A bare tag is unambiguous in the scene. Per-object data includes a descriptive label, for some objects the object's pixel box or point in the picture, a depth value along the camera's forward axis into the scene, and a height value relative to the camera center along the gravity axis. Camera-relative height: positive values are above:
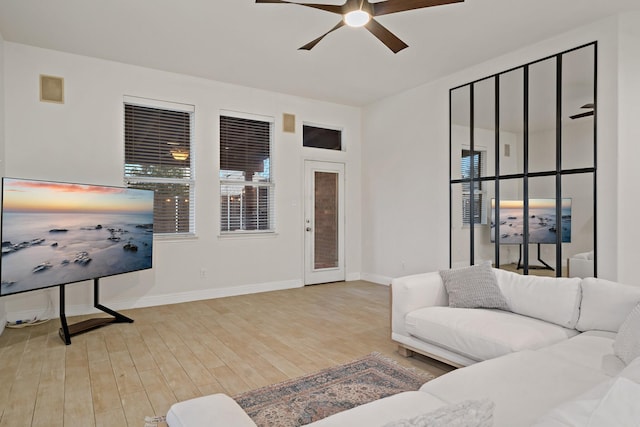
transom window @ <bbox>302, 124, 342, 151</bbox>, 6.33 +1.17
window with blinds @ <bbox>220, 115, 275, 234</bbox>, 5.59 +0.46
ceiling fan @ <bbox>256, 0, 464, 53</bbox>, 2.66 +1.40
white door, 6.31 -0.26
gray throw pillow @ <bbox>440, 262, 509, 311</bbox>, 3.04 -0.66
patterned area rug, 2.30 -1.23
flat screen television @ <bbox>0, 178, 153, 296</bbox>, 3.25 -0.24
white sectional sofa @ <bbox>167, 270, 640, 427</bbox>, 0.86 -0.79
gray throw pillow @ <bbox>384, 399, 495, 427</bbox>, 0.81 -0.46
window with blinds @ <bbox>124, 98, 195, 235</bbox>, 4.93 +0.64
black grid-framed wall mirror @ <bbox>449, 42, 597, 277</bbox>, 3.89 +0.47
